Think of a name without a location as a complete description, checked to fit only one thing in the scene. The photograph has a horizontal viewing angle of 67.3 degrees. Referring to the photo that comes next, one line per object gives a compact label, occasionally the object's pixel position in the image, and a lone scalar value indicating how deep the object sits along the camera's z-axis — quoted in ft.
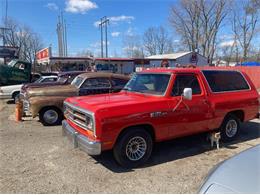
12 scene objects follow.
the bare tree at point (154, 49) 221.98
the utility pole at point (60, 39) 150.40
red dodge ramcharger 11.07
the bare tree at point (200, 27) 128.46
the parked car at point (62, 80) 26.52
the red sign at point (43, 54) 89.63
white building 117.62
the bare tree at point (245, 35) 124.15
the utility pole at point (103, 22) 132.56
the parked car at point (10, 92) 34.00
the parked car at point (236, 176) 5.80
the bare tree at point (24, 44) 140.41
